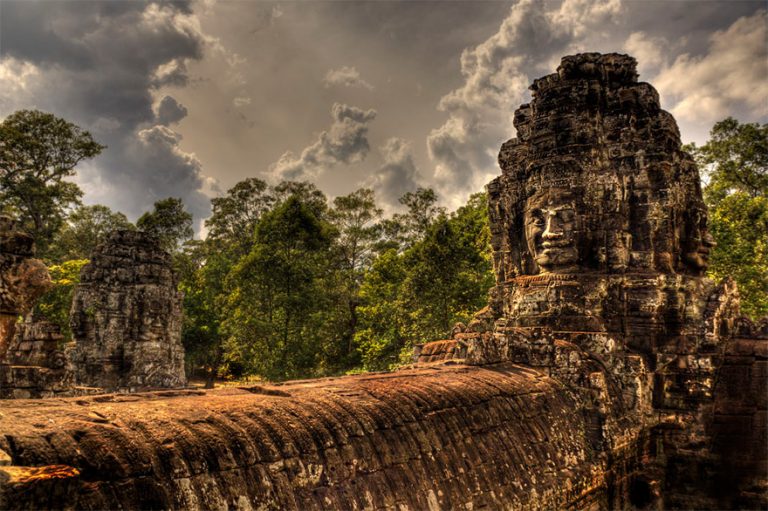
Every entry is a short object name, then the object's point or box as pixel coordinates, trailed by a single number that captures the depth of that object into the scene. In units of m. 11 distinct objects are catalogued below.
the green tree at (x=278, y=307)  18.19
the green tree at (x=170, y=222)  33.62
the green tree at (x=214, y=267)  27.00
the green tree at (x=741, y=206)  17.39
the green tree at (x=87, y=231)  35.16
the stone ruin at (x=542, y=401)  2.73
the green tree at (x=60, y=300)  22.34
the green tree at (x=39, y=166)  24.31
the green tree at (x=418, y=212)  29.48
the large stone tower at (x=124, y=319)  12.93
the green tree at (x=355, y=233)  32.47
